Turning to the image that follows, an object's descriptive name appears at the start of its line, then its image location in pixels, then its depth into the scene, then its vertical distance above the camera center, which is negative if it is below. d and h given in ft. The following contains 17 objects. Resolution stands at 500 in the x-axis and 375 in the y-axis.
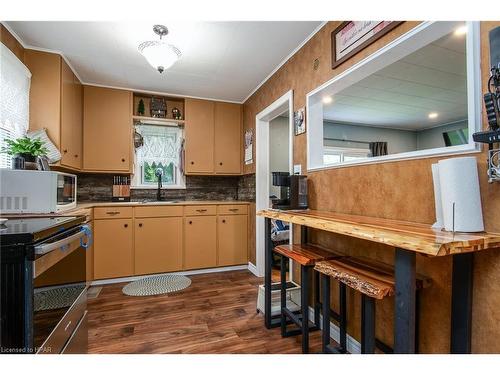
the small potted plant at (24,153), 5.81 +0.94
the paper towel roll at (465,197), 3.24 -0.09
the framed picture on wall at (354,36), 4.94 +3.37
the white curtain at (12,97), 6.35 +2.59
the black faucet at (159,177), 11.77 +0.68
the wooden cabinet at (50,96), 7.80 +3.07
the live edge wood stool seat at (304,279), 5.25 -2.02
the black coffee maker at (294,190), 6.92 +0.02
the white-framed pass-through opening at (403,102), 4.10 +4.50
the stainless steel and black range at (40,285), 2.82 -1.23
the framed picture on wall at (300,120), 7.47 +2.17
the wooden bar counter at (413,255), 2.83 -0.82
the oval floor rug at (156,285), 9.02 -3.63
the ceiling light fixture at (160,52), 6.59 +3.79
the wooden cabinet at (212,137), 11.76 +2.62
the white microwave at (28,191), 5.43 +0.01
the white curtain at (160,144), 12.17 +2.34
